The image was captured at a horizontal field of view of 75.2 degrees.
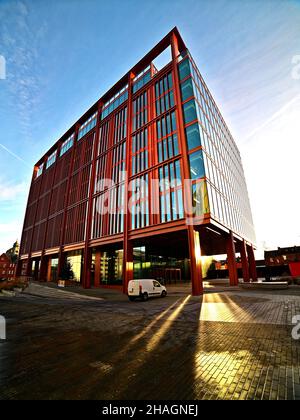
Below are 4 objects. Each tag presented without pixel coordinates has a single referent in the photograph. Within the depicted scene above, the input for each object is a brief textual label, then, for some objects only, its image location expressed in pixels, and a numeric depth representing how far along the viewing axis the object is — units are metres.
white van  15.46
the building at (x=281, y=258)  47.18
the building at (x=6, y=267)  85.31
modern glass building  21.31
